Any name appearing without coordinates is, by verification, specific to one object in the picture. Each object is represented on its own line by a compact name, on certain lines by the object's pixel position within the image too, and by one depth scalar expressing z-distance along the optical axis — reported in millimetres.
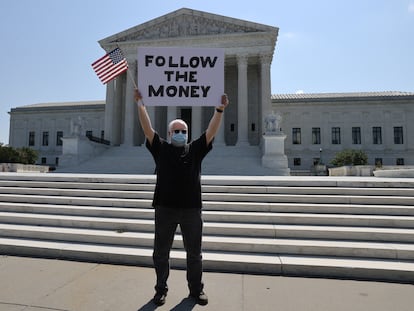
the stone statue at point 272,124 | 23356
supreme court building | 28344
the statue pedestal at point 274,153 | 22953
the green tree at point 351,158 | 38656
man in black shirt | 3789
